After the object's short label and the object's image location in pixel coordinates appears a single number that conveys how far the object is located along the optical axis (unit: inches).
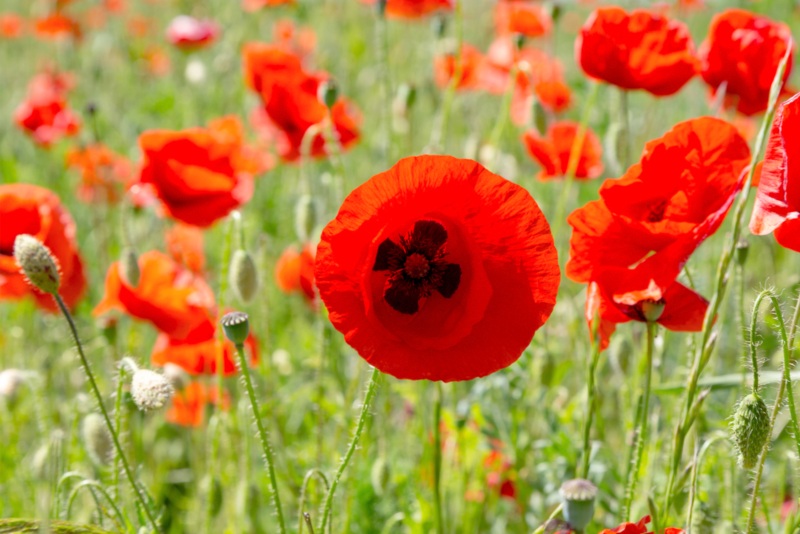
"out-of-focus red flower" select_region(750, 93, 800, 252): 45.6
